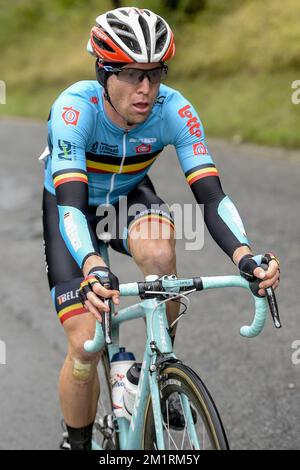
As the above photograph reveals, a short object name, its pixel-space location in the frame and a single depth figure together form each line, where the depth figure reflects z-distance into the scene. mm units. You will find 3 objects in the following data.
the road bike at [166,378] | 5598
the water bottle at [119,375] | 7246
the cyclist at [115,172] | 6707
